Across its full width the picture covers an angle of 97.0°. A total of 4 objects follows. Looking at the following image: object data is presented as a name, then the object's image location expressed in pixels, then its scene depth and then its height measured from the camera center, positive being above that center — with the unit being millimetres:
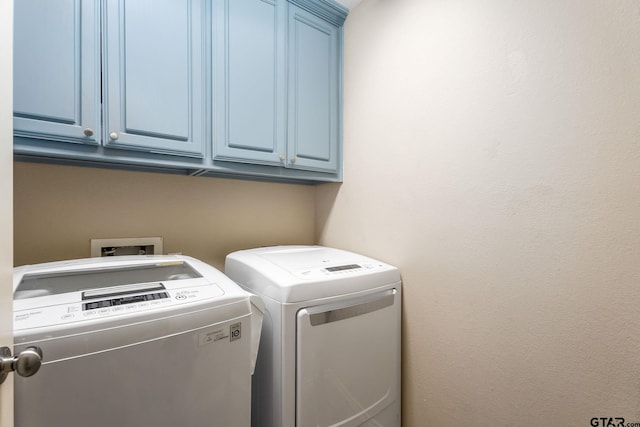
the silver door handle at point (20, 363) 471 -264
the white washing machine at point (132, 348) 597 -338
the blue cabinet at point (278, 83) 1216 +616
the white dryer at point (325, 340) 959 -480
